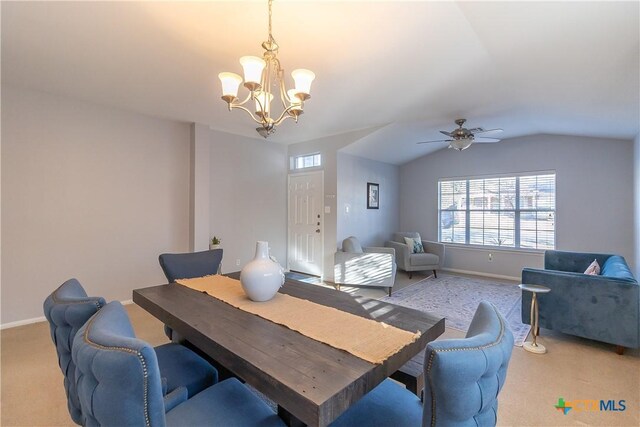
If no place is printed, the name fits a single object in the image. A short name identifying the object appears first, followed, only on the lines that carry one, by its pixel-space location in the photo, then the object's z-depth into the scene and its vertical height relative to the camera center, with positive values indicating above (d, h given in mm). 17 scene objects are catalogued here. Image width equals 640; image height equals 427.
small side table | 2654 -1022
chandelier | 1765 +833
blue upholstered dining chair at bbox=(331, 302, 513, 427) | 741 -436
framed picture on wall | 5719 +332
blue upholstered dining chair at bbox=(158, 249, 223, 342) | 2346 -464
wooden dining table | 876 -540
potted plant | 4391 -496
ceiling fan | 3980 +1056
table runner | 1136 -531
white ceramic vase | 1642 -385
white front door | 5188 -205
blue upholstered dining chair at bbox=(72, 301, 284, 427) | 775 -462
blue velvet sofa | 2504 -841
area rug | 3276 -1221
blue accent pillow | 5543 -639
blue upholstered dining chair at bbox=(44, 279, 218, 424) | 1139 -457
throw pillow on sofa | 3117 -608
